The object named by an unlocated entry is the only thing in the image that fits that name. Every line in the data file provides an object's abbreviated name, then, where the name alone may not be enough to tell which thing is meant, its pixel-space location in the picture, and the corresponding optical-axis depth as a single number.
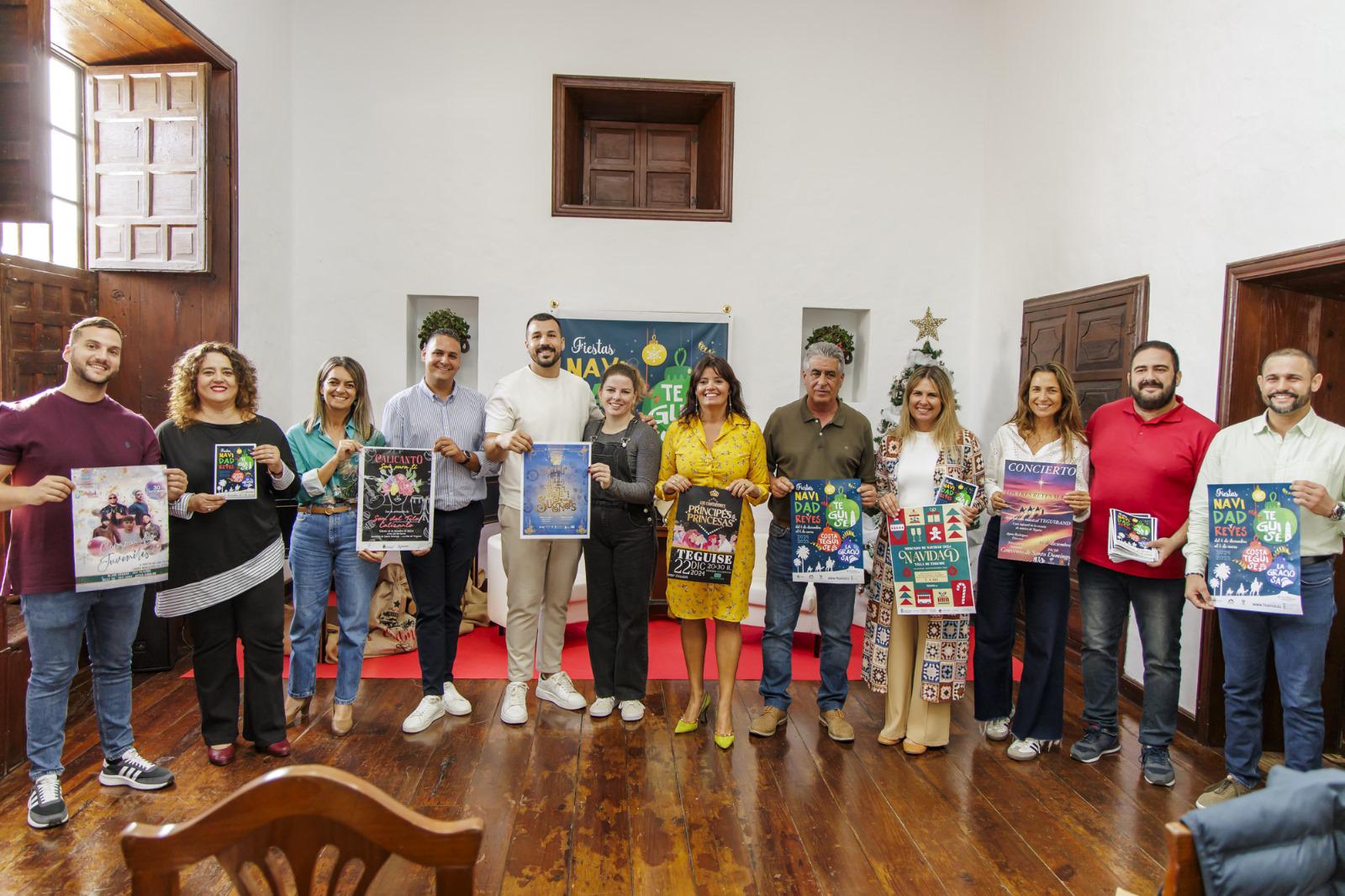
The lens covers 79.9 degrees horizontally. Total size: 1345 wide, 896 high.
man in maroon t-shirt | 2.65
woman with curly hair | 2.99
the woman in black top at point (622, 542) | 3.46
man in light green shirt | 2.78
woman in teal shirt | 3.36
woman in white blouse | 3.29
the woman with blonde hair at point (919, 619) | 3.30
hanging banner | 5.92
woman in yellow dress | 3.33
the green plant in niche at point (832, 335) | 5.75
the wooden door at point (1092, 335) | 4.30
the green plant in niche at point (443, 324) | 5.55
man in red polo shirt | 3.13
